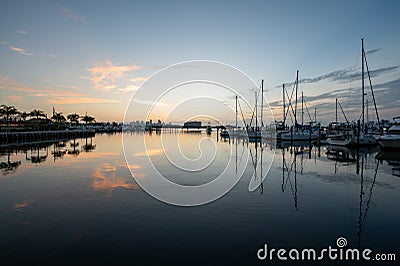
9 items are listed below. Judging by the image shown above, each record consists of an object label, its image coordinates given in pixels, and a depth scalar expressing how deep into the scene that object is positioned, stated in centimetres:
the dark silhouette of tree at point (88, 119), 14288
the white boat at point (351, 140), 4206
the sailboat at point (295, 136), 5928
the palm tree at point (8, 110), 7362
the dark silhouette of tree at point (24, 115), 9262
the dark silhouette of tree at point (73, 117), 13125
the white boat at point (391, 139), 3444
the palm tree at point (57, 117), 10825
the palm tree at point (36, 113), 9606
